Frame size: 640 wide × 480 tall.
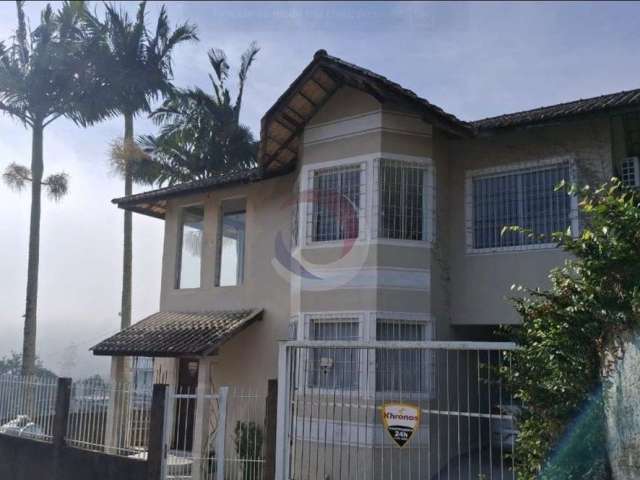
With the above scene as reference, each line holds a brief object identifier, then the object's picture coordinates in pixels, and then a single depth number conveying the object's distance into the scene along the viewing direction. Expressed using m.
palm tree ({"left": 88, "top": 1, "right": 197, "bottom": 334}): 20.47
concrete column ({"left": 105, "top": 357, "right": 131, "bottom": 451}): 9.27
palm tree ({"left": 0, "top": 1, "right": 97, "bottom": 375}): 18.94
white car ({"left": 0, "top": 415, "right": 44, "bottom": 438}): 10.62
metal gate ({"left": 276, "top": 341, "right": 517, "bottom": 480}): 6.62
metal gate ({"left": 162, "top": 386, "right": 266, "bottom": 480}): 8.48
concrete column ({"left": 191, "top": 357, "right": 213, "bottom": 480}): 9.10
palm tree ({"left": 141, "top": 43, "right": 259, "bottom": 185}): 22.45
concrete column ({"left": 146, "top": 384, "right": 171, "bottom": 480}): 8.55
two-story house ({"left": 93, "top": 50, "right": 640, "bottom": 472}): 10.54
